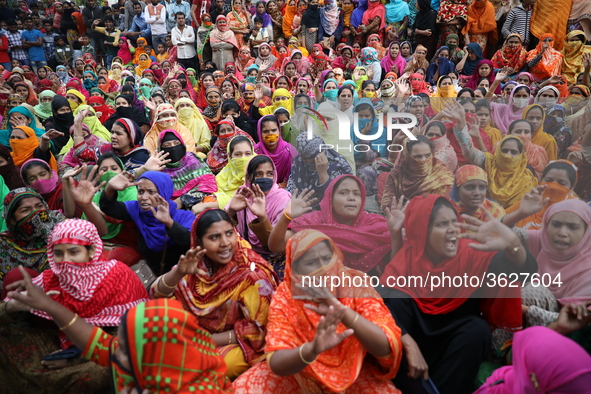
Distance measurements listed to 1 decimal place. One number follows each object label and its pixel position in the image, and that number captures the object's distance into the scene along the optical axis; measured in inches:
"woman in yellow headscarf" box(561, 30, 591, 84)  241.8
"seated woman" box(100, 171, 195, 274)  102.3
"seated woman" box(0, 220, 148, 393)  70.0
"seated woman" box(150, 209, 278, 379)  71.1
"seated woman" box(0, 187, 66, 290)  91.6
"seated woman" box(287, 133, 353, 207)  65.0
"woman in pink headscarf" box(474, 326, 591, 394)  40.4
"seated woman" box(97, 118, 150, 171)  146.4
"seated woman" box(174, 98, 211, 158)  203.2
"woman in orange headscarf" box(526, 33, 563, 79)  231.9
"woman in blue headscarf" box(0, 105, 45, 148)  184.2
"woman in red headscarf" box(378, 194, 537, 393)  55.1
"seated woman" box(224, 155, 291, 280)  88.4
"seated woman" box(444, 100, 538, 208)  57.2
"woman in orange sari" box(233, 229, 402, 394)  52.4
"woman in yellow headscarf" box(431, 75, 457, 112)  205.2
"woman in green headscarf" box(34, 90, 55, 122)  236.3
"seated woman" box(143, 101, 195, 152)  175.2
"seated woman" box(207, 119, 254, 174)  156.9
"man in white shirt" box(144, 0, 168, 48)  383.2
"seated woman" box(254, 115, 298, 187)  151.2
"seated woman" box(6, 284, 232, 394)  49.4
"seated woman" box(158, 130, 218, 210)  135.0
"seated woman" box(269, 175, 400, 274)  60.1
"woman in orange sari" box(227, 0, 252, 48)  348.2
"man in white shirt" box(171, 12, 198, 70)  359.9
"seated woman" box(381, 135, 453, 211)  58.9
